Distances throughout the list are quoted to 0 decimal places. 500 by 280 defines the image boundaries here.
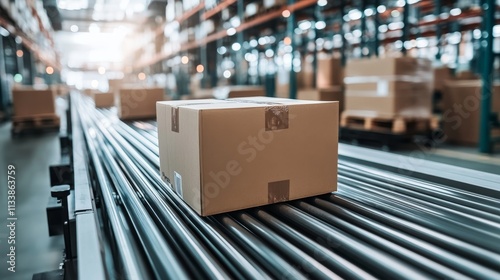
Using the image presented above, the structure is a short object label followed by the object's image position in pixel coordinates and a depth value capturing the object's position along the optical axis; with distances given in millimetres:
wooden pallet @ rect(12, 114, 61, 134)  6734
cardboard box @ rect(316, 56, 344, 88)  6543
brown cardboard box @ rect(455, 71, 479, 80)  7577
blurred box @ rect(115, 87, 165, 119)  5184
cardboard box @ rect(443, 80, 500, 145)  5027
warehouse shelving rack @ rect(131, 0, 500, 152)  4539
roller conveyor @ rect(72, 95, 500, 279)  1064
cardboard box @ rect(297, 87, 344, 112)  6184
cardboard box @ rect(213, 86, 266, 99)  6200
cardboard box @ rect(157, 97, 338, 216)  1419
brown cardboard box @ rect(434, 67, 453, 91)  6715
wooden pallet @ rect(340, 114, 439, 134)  4813
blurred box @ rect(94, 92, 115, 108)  7947
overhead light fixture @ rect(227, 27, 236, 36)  8334
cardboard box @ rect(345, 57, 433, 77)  4715
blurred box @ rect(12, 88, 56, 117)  6797
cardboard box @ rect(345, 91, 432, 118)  4804
